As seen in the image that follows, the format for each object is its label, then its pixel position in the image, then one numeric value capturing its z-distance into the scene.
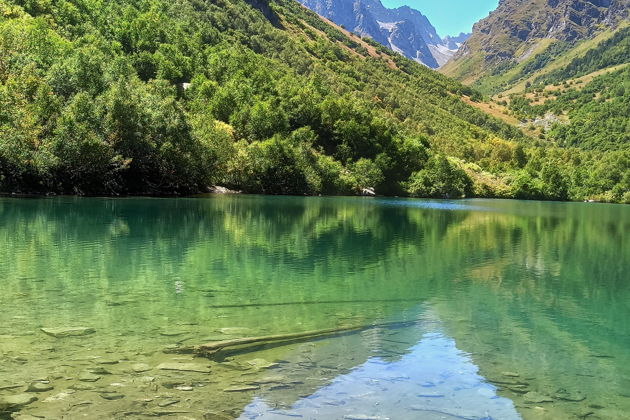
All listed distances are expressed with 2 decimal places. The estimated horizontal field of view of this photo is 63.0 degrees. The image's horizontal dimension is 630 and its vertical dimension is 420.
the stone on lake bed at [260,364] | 11.03
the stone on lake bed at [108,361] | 10.63
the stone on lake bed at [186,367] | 10.52
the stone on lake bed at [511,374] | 11.42
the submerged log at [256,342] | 11.68
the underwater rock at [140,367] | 10.38
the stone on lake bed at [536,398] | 10.06
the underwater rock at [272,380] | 10.15
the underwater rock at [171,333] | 12.78
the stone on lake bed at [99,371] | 10.08
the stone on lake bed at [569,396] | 10.27
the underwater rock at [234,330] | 13.29
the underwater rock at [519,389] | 10.55
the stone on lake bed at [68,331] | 12.34
